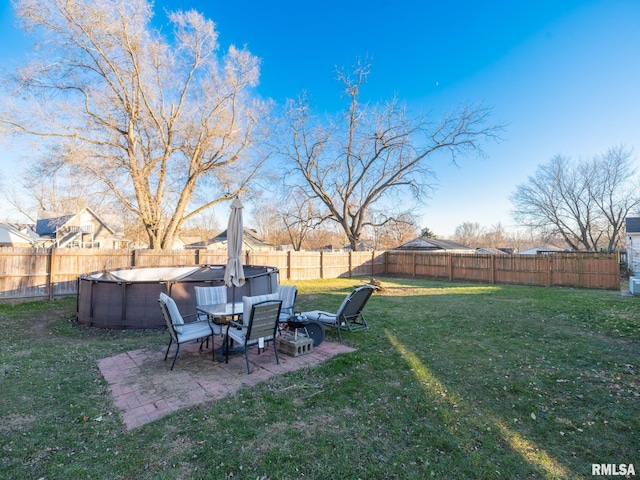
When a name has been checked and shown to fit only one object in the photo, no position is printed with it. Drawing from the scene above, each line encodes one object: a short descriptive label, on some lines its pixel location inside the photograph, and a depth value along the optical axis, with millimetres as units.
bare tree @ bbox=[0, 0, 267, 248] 12938
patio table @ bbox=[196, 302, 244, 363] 4618
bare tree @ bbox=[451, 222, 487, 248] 55938
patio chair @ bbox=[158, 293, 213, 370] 4141
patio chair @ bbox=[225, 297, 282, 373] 4082
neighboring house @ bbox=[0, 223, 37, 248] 16850
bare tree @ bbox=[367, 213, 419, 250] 25853
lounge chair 5480
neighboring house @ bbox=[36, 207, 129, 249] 22469
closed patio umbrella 5480
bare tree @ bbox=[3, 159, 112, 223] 13414
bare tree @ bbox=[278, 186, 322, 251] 25453
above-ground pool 6348
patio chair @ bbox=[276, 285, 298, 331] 6055
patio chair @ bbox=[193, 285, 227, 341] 5684
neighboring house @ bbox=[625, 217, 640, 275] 16967
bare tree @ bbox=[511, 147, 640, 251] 26312
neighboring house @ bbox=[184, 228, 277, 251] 37344
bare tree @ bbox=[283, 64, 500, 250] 22125
